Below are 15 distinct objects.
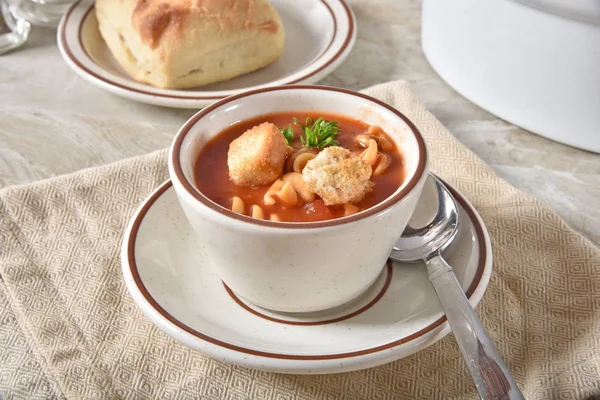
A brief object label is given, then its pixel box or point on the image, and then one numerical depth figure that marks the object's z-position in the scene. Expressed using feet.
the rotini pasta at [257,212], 1.64
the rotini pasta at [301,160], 1.73
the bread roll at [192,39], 2.22
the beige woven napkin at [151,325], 1.66
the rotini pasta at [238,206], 1.65
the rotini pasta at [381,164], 1.72
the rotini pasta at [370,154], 1.72
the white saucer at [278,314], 1.60
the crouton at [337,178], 1.64
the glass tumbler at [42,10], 2.59
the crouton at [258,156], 1.68
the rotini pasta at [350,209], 1.65
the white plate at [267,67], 2.19
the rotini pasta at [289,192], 1.67
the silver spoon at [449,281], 1.55
